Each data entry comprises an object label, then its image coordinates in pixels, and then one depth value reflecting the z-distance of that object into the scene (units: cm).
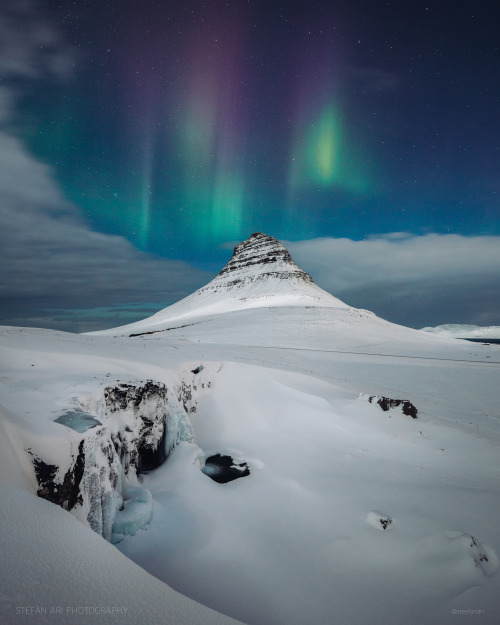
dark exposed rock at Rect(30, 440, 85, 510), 346
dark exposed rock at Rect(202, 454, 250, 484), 711
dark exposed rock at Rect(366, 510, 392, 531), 548
